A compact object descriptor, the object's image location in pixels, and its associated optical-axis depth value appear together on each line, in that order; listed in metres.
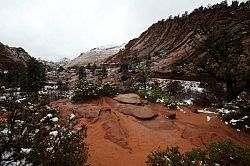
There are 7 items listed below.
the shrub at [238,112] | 4.51
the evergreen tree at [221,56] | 5.59
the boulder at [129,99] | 4.76
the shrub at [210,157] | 2.13
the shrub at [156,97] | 5.15
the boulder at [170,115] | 4.45
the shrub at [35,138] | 2.18
